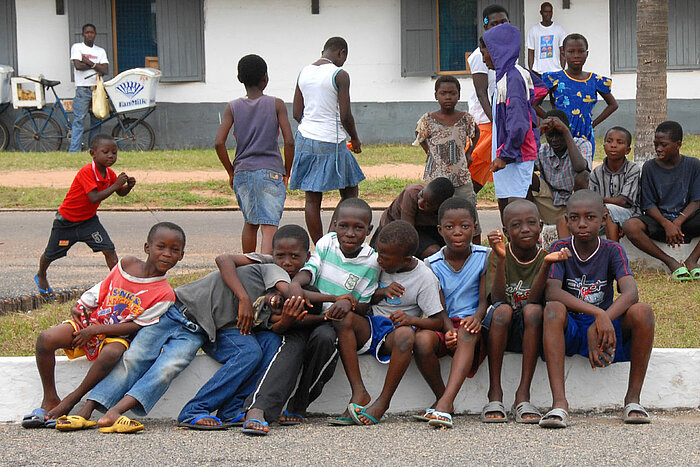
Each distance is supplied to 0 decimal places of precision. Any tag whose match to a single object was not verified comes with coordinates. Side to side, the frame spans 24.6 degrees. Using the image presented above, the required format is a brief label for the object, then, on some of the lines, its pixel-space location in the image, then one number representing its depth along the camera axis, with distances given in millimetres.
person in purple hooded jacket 11514
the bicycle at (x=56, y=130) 26948
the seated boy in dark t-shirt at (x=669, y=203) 12019
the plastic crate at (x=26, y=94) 26437
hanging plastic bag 25726
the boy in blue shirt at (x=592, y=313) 7790
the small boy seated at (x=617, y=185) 12159
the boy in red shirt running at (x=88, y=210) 11557
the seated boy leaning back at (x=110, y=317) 7869
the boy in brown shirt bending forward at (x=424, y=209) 10072
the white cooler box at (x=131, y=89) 25950
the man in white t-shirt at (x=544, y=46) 25731
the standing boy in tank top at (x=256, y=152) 11660
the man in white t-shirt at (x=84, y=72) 26023
